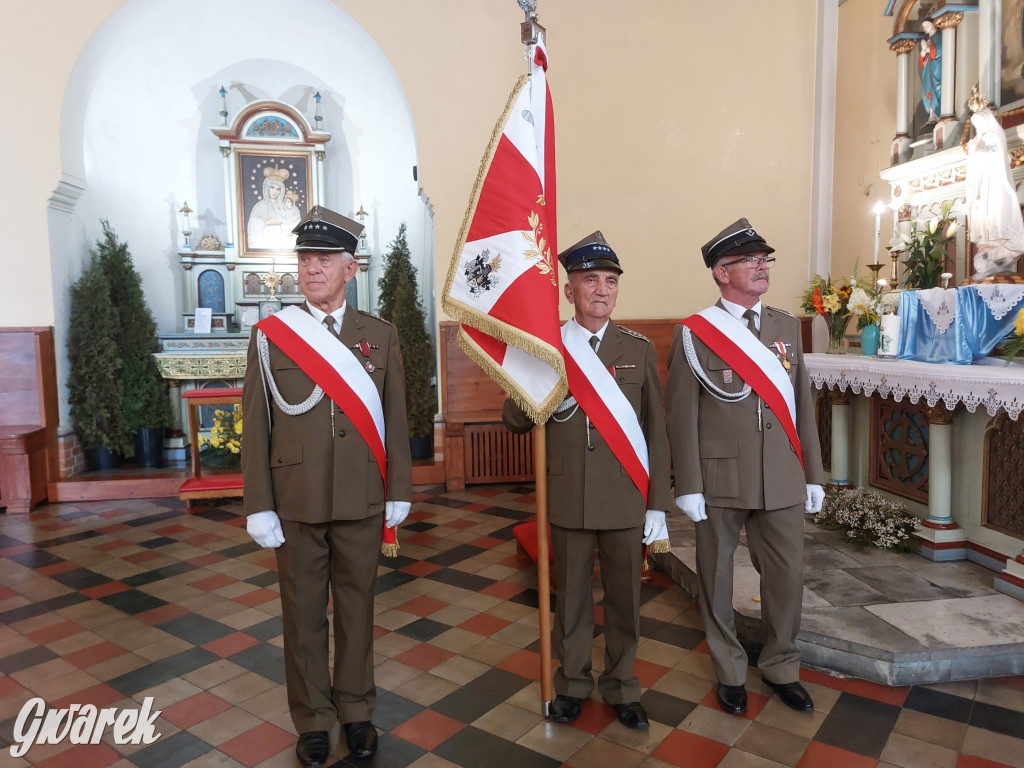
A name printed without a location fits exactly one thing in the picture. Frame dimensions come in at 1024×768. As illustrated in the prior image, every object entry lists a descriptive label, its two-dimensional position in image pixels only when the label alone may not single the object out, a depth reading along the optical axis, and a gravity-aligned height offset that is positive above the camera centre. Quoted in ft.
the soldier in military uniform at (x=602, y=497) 7.24 -1.55
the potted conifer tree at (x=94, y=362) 18.56 -0.09
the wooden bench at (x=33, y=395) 17.42 -0.89
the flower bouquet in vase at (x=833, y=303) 14.64 +0.94
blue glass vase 13.87 +0.14
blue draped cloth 11.39 +0.20
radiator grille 18.58 -2.79
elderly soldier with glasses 7.69 -1.15
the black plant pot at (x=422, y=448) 19.54 -2.68
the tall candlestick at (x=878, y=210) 13.80 +2.75
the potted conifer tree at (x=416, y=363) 19.19 -0.26
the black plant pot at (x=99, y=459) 19.24 -2.80
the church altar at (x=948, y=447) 10.36 -1.80
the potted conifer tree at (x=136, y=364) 19.66 -0.17
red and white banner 7.32 +0.96
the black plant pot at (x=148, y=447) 19.92 -2.57
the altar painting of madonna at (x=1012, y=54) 12.37 +5.26
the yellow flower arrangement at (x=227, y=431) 19.04 -2.07
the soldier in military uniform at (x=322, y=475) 6.83 -1.21
